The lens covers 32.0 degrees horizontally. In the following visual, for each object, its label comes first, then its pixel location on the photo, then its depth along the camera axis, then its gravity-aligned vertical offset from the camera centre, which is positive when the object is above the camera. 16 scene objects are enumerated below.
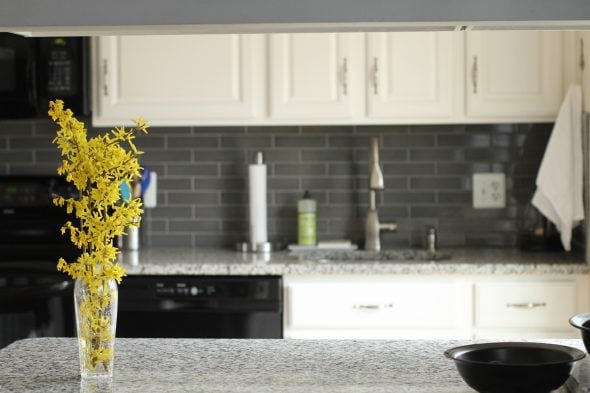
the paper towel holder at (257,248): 4.24 -0.24
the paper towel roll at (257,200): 4.28 -0.04
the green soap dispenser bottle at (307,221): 4.35 -0.13
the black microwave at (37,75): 4.11 +0.47
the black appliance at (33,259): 3.87 -0.28
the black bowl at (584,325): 1.94 -0.26
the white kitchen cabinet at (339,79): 4.06 +0.45
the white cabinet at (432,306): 3.83 -0.43
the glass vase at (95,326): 2.01 -0.26
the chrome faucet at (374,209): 4.26 -0.08
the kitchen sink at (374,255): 4.24 -0.27
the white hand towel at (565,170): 3.98 +0.08
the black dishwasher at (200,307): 3.83 -0.43
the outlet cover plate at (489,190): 4.43 +0.00
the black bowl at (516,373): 1.81 -0.33
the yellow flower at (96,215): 1.97 -0.05
